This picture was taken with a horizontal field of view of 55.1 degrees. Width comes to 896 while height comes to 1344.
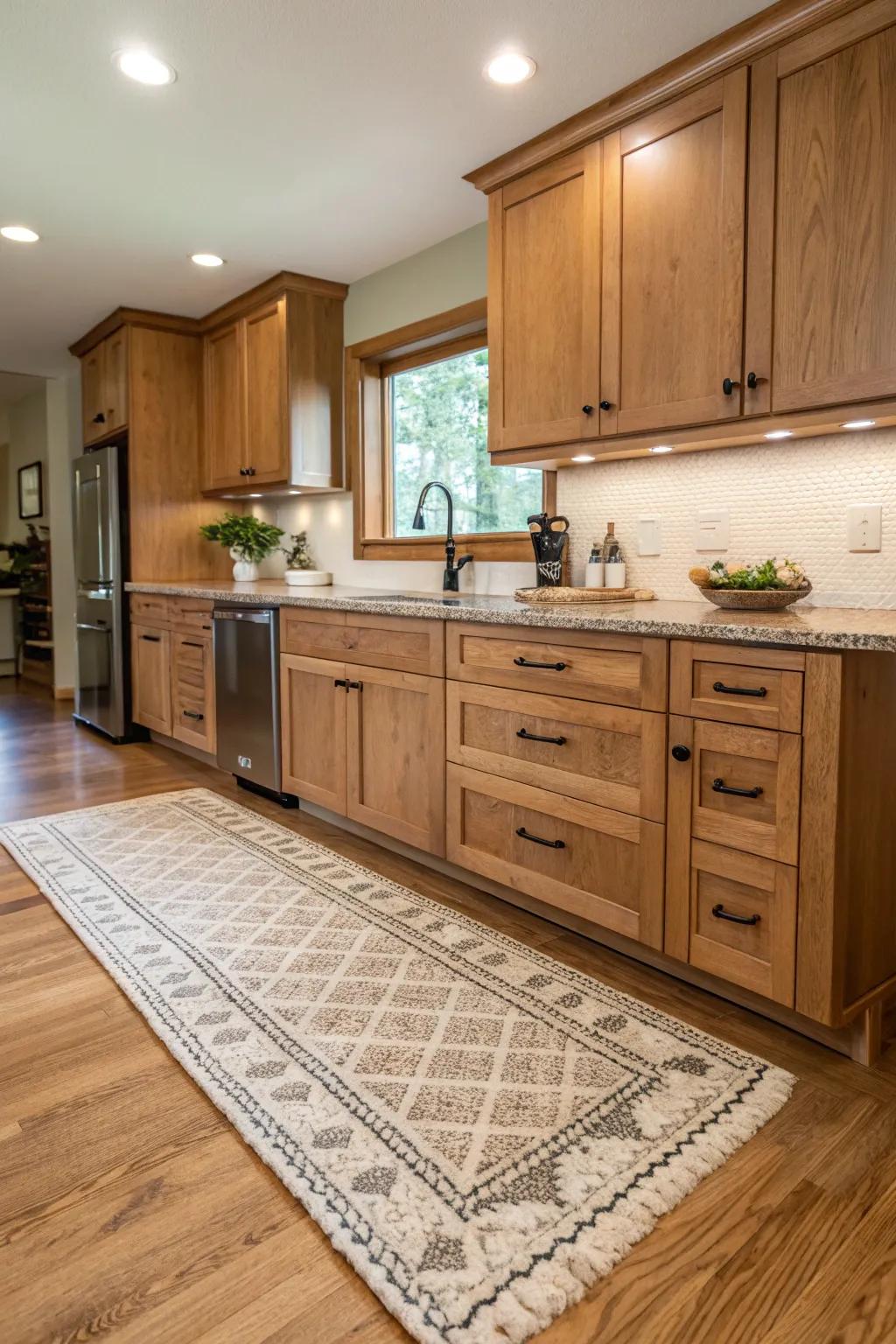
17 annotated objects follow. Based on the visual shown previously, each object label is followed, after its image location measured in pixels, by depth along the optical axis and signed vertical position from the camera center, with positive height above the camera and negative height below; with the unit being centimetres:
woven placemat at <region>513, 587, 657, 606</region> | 249 -1
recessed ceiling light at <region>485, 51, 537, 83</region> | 227 +140
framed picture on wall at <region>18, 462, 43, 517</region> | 778 +94
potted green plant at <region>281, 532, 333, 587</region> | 402 +12
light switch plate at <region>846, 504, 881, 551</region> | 213 +16
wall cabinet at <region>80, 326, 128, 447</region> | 477 +118
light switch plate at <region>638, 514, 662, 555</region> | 270 +18
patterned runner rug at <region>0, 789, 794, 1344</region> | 122 -92
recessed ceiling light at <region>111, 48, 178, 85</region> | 230 +143
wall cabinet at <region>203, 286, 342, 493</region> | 402 +97
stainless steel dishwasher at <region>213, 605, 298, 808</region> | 343 -43
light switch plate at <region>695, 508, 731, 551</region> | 249 +18
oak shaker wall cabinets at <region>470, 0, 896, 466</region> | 189 +87
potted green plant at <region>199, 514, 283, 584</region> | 433 +28
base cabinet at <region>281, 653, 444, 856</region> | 263 -52
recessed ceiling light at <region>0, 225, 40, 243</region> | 349 +147
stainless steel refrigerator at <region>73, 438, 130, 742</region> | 470 +4
